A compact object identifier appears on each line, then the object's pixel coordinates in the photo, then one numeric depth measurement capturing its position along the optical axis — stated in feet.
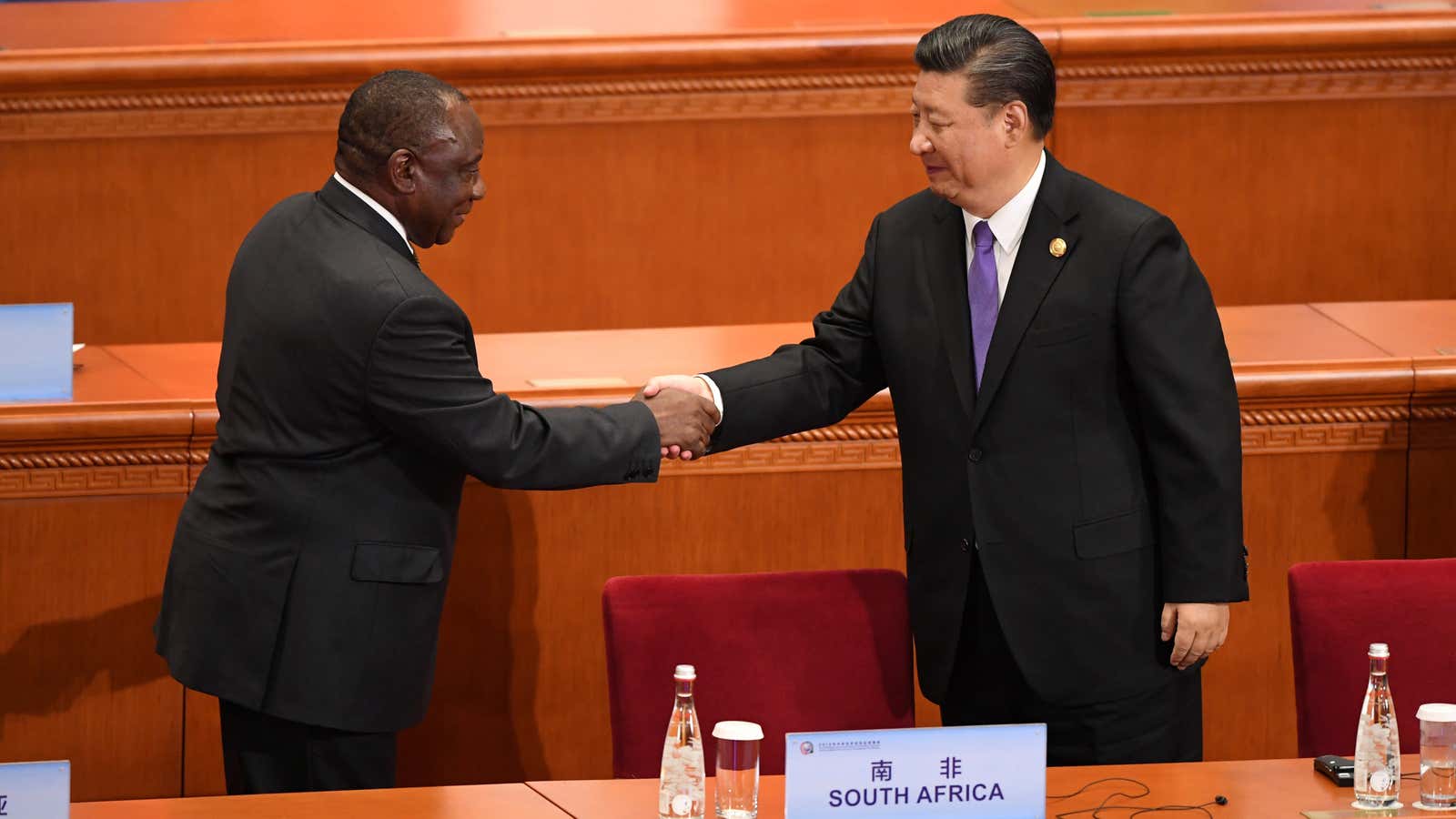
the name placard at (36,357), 49.80
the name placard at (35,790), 45.62
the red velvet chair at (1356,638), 48.07
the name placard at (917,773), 45.97
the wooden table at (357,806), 46.37
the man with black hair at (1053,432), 47.54
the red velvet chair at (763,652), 47.95
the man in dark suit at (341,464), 47.71
